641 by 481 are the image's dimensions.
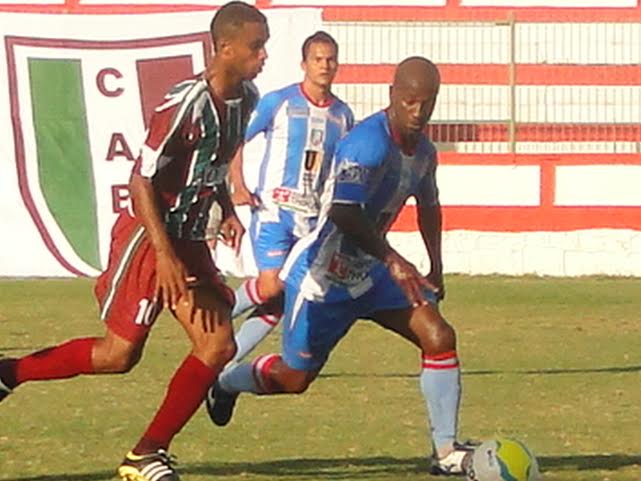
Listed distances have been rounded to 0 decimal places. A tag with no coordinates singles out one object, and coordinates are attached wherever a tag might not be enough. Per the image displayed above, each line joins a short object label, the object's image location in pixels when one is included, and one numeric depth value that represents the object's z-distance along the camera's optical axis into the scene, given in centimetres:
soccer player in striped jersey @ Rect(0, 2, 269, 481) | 1499
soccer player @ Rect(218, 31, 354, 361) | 2244
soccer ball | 1527
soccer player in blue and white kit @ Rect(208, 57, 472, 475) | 1591
